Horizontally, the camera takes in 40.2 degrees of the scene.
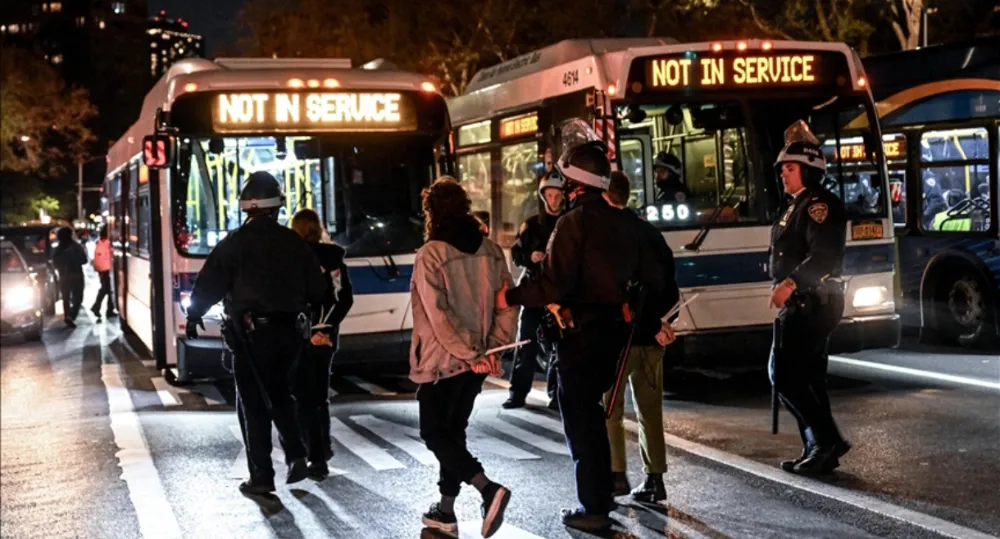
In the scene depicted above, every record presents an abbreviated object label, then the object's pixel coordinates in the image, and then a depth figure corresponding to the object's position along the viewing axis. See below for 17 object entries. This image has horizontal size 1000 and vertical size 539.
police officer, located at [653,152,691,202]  11.47
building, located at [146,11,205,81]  184.44
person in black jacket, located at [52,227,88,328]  22.36
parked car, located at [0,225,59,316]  26.44
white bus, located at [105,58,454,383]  11.84
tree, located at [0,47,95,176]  54.99
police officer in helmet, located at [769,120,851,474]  7.82
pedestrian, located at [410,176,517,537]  6.58
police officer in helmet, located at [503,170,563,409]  9.26
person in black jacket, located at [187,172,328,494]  7.69
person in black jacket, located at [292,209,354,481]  8.41
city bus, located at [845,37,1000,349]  14.53
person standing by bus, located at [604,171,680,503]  7.30
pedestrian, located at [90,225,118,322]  23.19
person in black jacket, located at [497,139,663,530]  6.55
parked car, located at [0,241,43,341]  19.20
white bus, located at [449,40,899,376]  11.41
